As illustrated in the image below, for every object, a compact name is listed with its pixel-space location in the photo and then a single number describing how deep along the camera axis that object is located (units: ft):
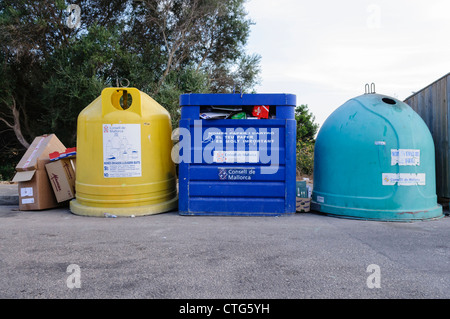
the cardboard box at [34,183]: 15.74
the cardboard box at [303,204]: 15.11
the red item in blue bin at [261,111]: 14.35
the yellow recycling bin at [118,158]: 14.25
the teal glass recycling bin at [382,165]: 13.38
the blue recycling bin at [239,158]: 14.21
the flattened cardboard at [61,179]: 15.98
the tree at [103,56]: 32.09
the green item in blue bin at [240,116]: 14.42
